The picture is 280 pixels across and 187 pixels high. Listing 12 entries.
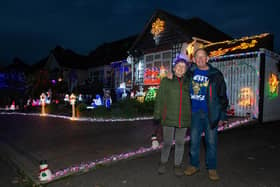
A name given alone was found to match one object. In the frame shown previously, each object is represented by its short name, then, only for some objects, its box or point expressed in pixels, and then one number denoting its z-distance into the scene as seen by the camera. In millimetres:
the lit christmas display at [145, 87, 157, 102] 14148
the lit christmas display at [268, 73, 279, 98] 9391
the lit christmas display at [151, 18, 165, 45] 14938
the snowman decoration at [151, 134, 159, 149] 5027
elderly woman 3221
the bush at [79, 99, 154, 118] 11438
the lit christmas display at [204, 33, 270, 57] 9406
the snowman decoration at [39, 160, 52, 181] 3383
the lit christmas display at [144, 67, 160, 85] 15120
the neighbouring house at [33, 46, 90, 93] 23608
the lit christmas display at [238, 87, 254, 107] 9148
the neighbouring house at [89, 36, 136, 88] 19981
